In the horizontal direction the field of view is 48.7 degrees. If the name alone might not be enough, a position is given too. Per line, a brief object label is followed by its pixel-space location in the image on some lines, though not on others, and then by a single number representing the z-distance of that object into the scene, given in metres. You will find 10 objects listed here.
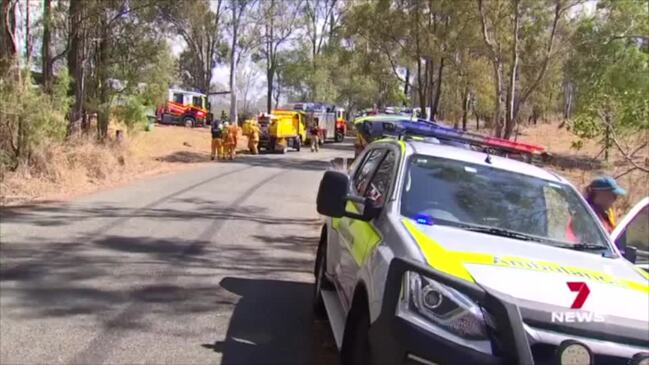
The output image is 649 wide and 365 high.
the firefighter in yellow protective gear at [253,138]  36.97
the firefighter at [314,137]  42.31
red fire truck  55.78
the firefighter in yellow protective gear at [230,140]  31.80
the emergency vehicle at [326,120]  47.09
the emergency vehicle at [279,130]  38.50
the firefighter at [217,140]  30.95
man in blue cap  6.07
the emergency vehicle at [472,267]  3.28
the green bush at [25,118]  15.45
